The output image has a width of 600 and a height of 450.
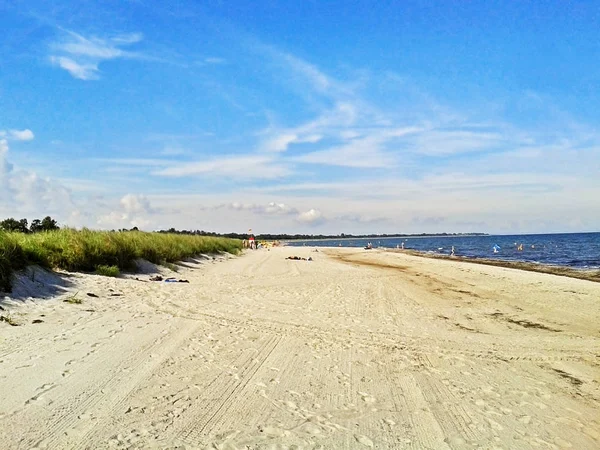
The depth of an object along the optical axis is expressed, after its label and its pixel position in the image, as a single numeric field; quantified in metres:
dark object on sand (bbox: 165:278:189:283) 14.49
